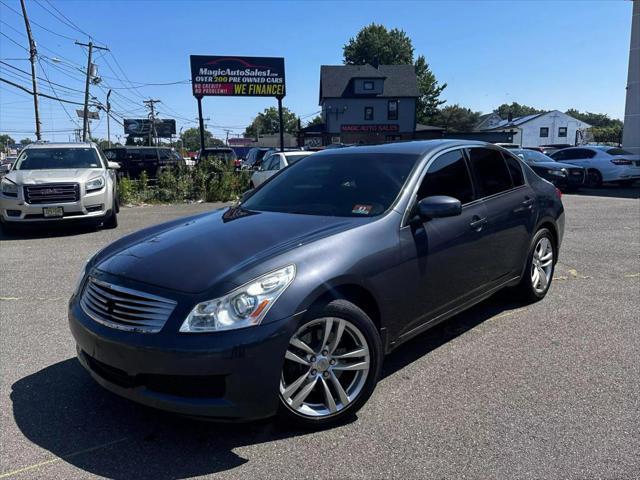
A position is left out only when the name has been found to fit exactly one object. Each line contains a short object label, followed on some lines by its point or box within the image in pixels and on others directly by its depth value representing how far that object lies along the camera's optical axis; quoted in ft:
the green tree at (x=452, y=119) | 223.30
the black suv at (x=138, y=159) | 76.43
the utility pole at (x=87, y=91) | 122.01
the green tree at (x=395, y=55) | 222.48
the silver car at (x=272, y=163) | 46.14
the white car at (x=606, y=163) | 61.57
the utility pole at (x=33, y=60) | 78.99
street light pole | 172.45
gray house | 158.61
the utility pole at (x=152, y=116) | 227.40
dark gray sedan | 8.40
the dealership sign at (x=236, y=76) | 75.72
